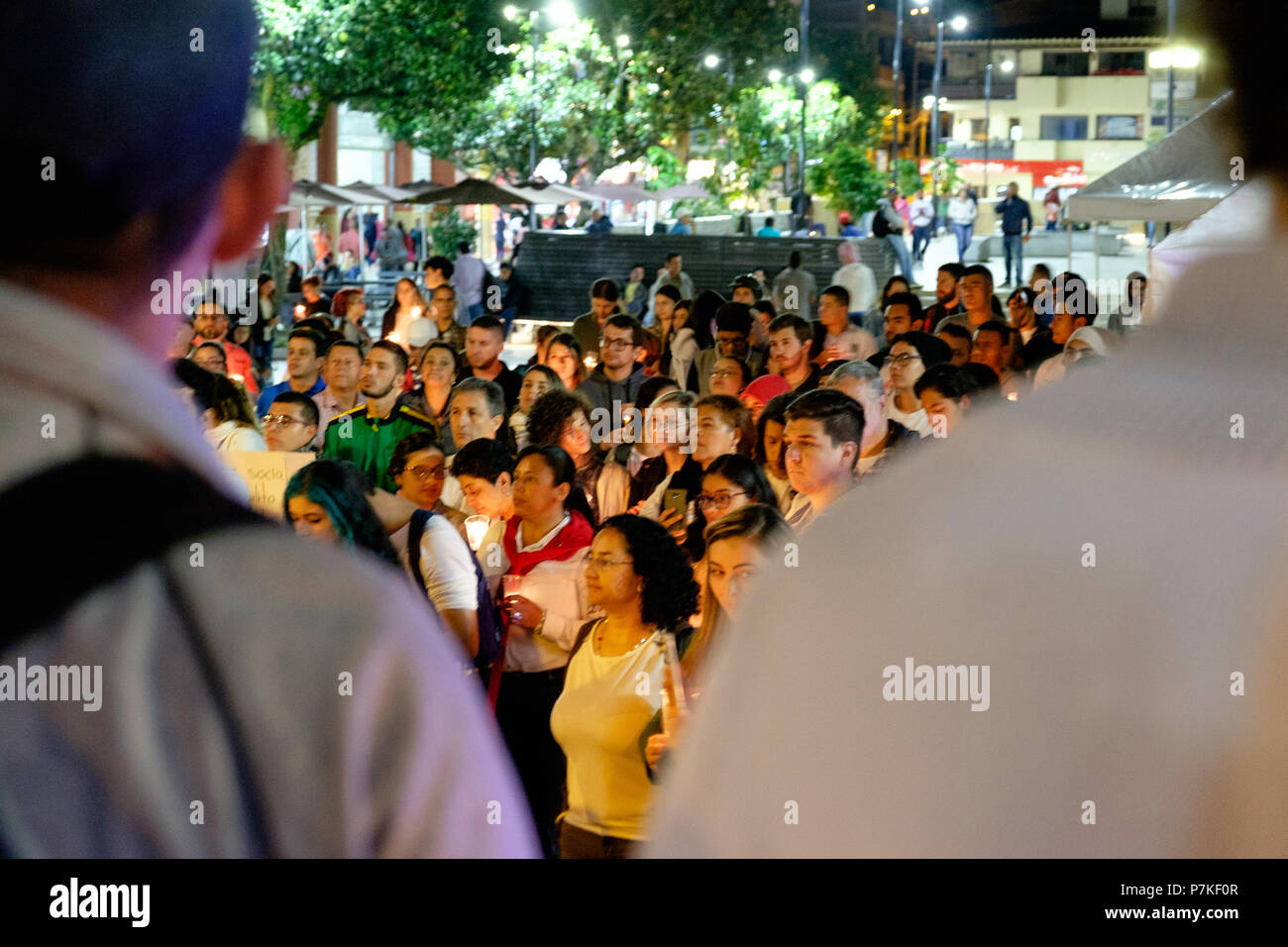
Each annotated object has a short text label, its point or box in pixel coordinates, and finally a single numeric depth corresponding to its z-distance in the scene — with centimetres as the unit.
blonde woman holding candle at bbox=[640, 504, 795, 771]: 436
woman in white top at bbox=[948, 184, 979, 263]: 3078
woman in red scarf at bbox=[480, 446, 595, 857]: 476
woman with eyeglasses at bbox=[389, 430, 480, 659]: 475
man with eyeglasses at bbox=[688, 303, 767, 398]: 995
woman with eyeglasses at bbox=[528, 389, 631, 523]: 689
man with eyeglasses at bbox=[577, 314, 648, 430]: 897
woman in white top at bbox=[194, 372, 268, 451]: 653
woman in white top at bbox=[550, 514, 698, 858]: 411
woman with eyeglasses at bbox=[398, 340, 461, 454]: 875
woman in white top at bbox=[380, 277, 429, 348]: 1227
